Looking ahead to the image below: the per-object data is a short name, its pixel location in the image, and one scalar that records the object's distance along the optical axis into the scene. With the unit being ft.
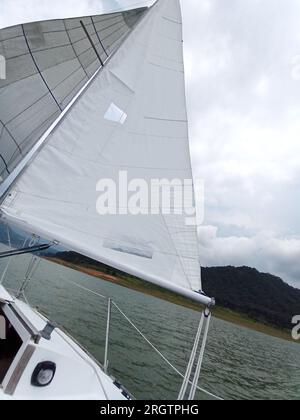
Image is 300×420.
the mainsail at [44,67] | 24.52
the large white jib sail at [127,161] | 19.35
